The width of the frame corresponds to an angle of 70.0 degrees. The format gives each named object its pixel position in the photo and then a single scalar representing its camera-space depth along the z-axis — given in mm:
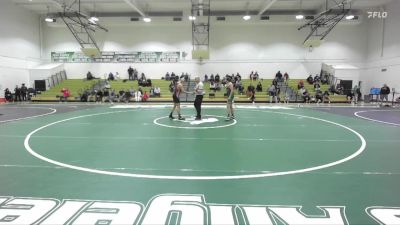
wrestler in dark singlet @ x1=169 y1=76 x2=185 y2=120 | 12484
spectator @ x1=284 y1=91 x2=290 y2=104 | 25756
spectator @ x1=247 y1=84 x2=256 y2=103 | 25316
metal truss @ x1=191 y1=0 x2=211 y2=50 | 30200
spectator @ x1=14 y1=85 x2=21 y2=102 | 26688
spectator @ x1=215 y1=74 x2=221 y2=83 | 30891
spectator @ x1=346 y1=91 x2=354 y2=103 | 26253
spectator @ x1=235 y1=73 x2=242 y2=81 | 30219
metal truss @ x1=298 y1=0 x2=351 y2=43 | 25759
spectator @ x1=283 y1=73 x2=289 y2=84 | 31534
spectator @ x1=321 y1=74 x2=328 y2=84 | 30406
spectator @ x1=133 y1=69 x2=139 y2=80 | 32188
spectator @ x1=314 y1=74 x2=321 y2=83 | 30641
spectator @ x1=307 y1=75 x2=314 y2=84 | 30828
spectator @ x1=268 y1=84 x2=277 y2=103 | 26188
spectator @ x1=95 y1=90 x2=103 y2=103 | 25844
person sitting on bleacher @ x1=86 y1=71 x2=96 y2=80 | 31812
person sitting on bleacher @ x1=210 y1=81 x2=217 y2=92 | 28959
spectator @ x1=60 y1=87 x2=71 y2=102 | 26109
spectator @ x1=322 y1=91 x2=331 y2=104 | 25672
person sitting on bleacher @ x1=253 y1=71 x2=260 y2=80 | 31292
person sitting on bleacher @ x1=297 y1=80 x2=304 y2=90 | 28347
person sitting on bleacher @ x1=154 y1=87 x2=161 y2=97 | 27558
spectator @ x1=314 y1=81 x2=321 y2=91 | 27623
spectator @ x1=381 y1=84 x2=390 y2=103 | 23953
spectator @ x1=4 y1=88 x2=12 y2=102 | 26361
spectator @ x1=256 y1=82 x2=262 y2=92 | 29125
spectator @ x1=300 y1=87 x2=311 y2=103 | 25844
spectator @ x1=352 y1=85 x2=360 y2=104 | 27500
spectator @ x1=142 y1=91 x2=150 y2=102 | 26306
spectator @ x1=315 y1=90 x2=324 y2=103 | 25375
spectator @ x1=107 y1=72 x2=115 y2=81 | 31938
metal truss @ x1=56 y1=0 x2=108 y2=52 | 27219
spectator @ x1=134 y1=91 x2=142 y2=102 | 26219
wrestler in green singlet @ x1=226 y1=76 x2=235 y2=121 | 12734
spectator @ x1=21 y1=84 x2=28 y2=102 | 27203
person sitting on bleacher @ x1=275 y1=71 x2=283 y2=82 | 31453
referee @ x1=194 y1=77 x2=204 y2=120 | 12336
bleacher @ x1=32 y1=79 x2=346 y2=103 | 26375
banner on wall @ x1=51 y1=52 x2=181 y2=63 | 32562
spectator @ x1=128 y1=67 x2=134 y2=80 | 31938
